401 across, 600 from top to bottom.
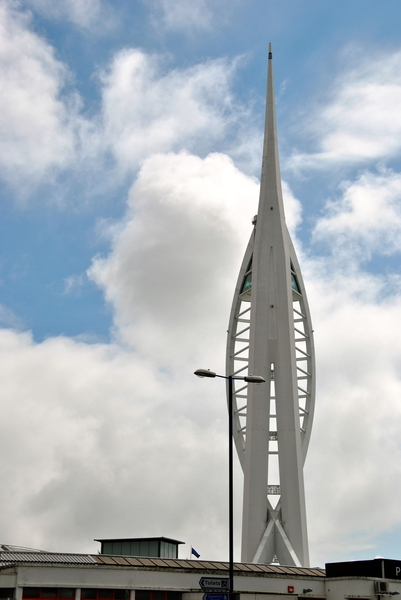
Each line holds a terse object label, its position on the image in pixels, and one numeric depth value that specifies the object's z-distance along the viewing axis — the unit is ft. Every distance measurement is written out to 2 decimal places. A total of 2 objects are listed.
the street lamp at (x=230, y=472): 83.15
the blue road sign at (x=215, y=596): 85.66
